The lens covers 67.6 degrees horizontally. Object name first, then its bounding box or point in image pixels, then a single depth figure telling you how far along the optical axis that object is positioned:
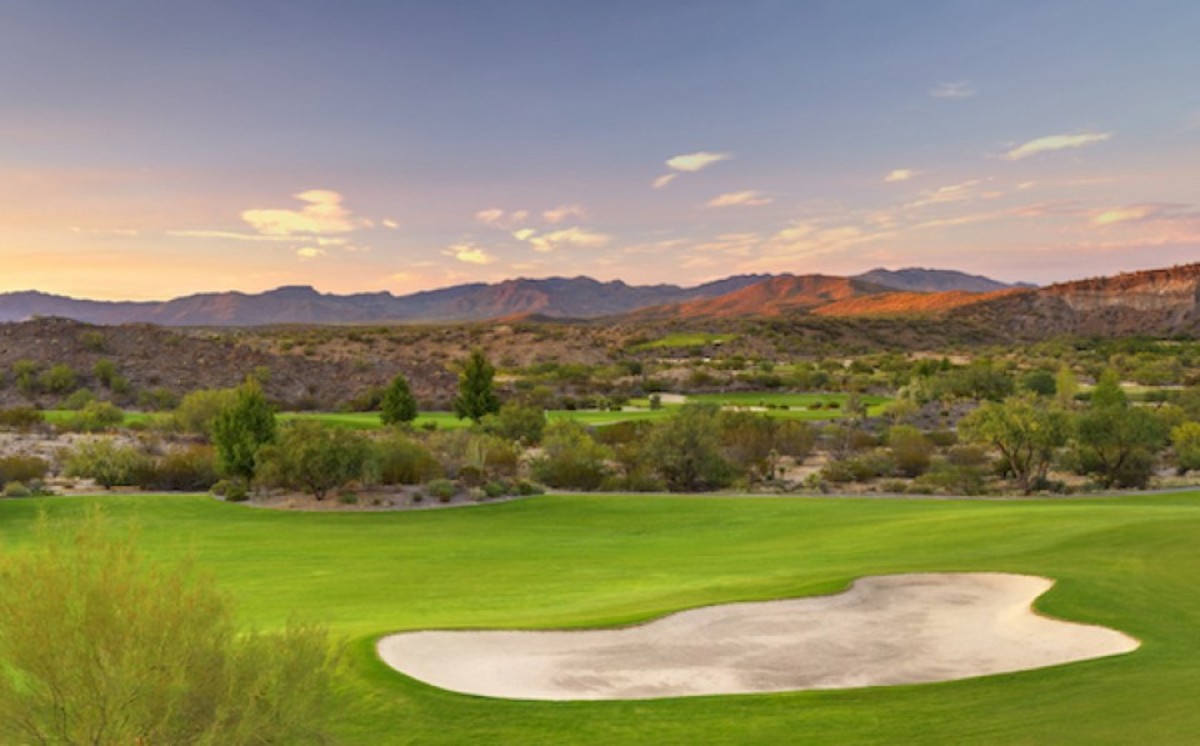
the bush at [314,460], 33.12
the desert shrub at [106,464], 36.94
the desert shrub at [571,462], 38.97
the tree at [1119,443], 37.34
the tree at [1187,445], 40.53
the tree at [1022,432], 36.56
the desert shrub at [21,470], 36.19
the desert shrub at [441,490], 33.75
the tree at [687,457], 38.72
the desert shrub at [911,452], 42.75
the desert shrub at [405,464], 35.81
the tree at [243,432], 36.25
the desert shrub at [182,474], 37.53
